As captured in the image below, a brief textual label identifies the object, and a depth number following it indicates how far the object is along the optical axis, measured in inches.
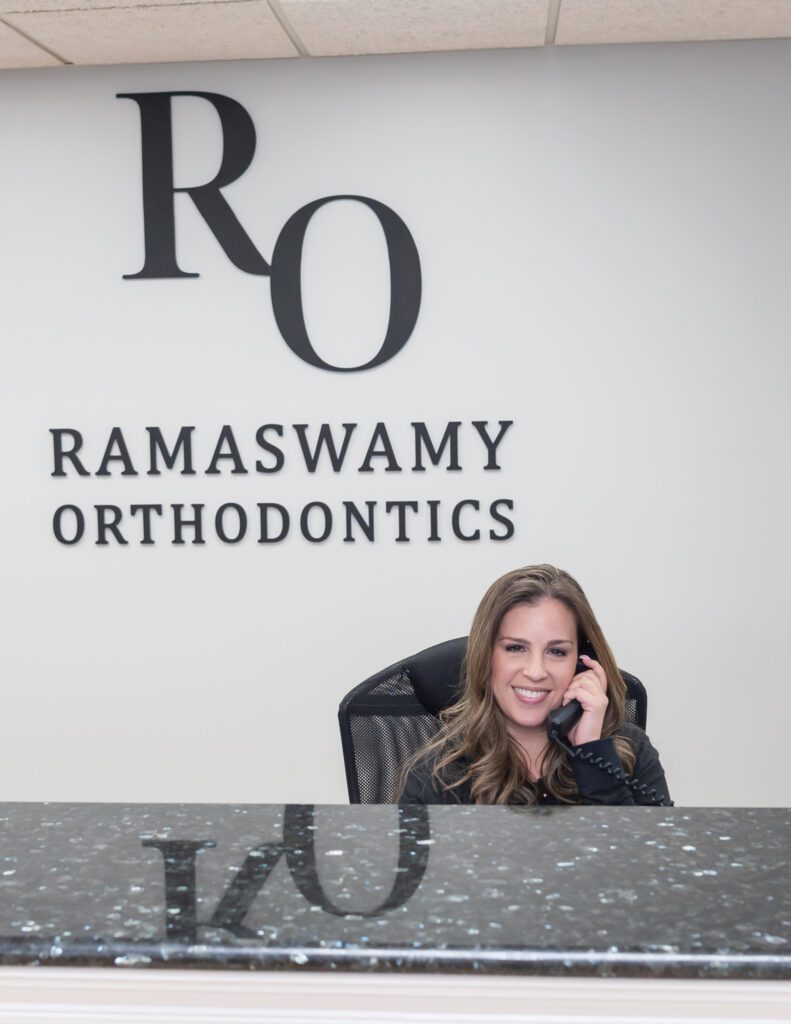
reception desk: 33.0
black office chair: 92.8
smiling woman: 85.0
